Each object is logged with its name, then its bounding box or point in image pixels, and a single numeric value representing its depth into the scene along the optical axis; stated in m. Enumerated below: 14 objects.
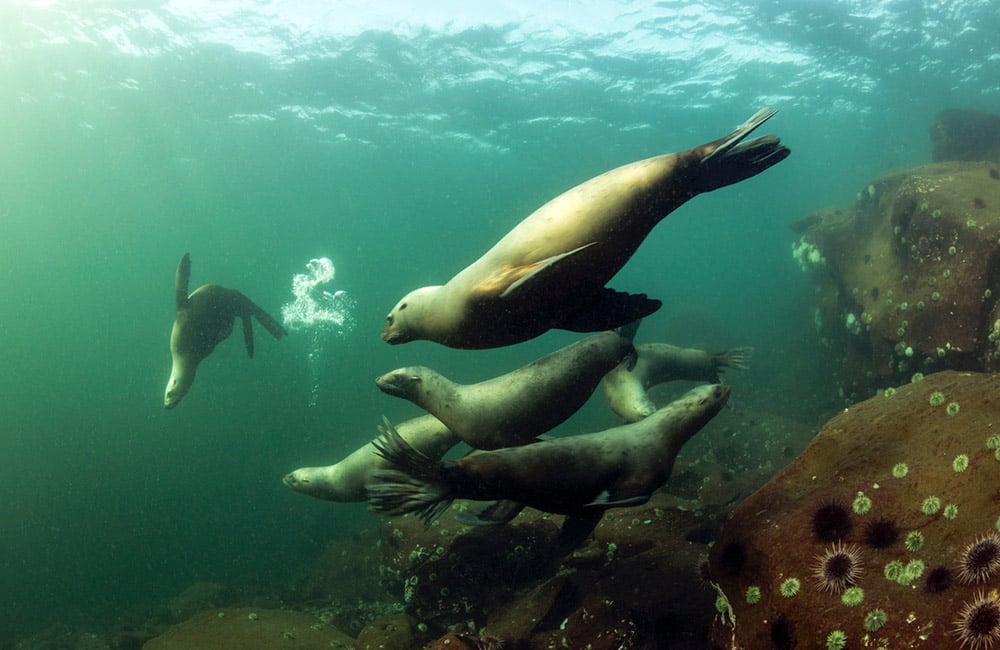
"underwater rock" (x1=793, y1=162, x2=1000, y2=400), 7.12
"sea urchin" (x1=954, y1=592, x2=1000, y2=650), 2.13
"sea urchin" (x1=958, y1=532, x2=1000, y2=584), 2.35
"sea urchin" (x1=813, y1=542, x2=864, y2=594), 2.71
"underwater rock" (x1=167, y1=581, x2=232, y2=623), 10.80
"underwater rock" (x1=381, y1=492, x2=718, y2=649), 3.88
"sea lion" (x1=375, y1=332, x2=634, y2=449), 4.54
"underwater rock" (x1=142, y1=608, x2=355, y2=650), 5.39
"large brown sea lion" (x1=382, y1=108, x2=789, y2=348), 3.31
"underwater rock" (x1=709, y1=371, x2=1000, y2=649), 2.43
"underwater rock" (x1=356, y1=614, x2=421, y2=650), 4.86
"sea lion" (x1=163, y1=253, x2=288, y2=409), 8.84
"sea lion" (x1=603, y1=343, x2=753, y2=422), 5.47
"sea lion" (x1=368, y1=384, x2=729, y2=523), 3.40
